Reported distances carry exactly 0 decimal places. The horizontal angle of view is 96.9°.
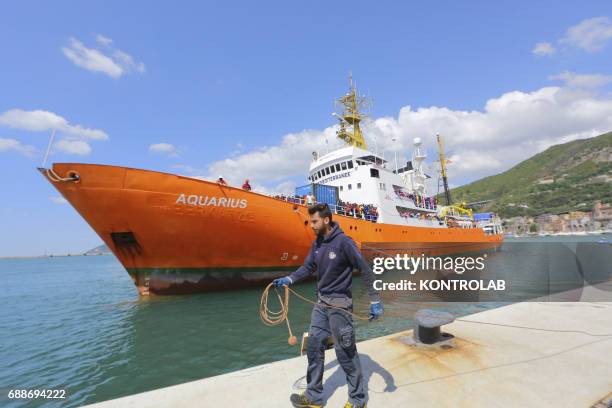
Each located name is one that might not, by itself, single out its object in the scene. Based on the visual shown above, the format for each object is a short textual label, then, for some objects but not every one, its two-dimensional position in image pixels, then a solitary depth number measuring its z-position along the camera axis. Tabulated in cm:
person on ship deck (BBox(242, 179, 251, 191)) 1122
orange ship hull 871
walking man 244
